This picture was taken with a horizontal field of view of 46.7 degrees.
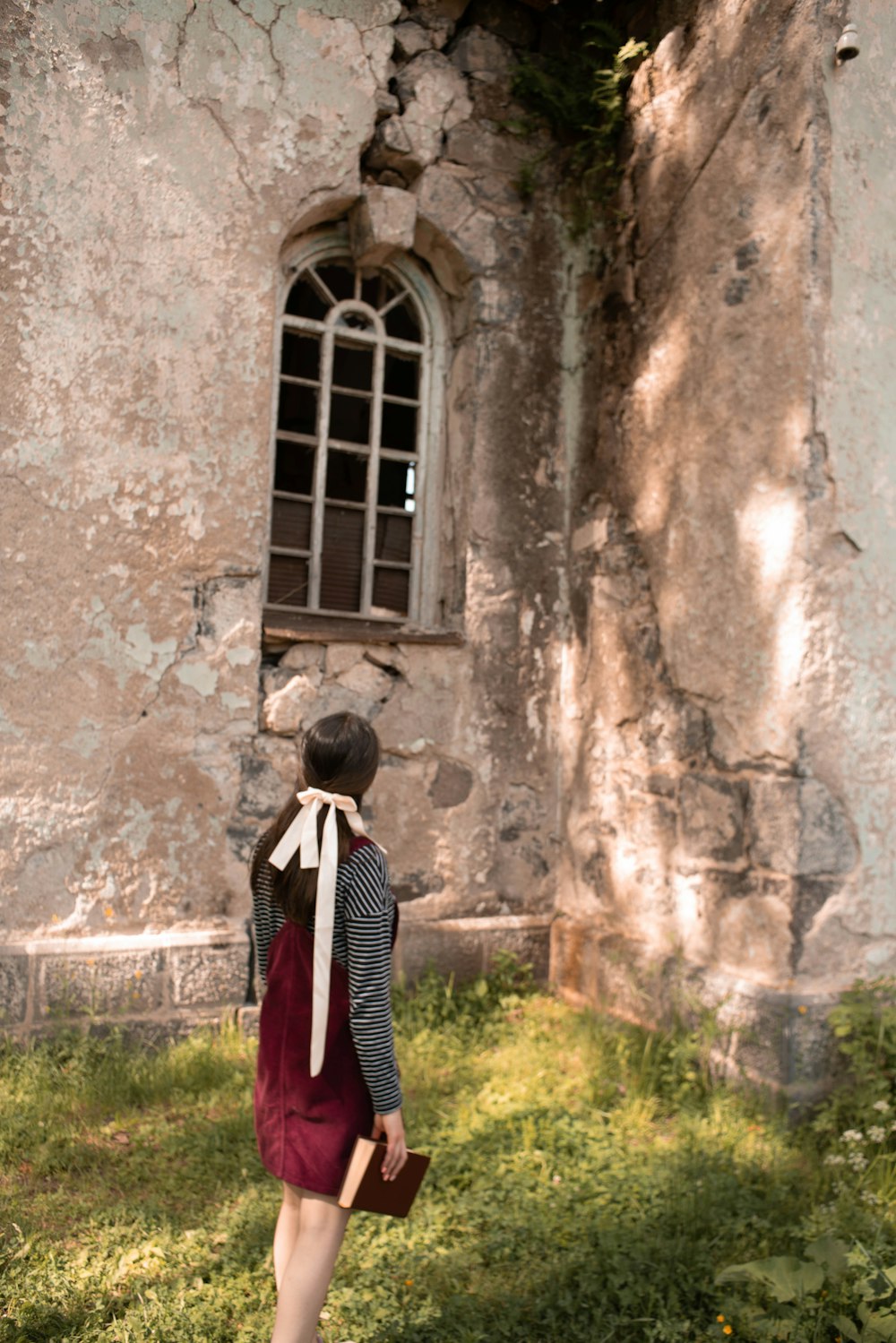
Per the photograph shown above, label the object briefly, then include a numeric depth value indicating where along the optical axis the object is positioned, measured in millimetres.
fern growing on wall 4738
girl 2141
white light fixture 3670
